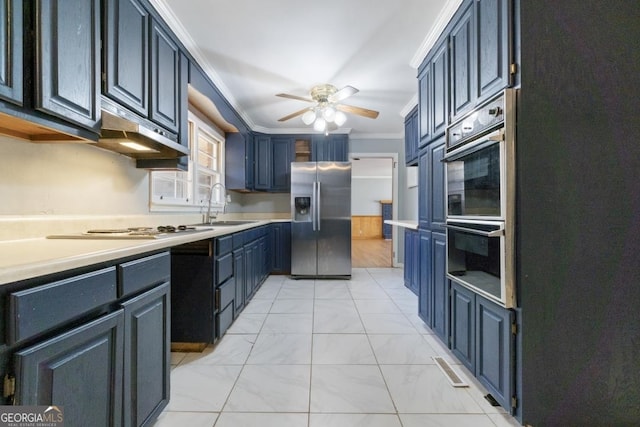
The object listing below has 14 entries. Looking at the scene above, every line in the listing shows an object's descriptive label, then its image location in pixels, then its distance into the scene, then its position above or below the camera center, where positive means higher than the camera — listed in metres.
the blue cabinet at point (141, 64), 1.45 +0.93
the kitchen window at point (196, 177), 2.48 +0.38
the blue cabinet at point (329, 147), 4.52 +1.09
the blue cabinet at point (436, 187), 2.04 +0.20
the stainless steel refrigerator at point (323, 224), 4.01 -0.17
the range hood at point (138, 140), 1.42 +0.44
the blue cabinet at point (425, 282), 2.23 -0.59
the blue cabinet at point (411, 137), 3.29 +0.95
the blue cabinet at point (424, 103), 2.24 +0.93
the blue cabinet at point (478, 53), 1.31 +0.88
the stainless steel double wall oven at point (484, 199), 1.25 +0.07
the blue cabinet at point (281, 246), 4.20 -0.52
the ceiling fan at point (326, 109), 2.93 +1.16
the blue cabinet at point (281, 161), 4.48 +0.85
